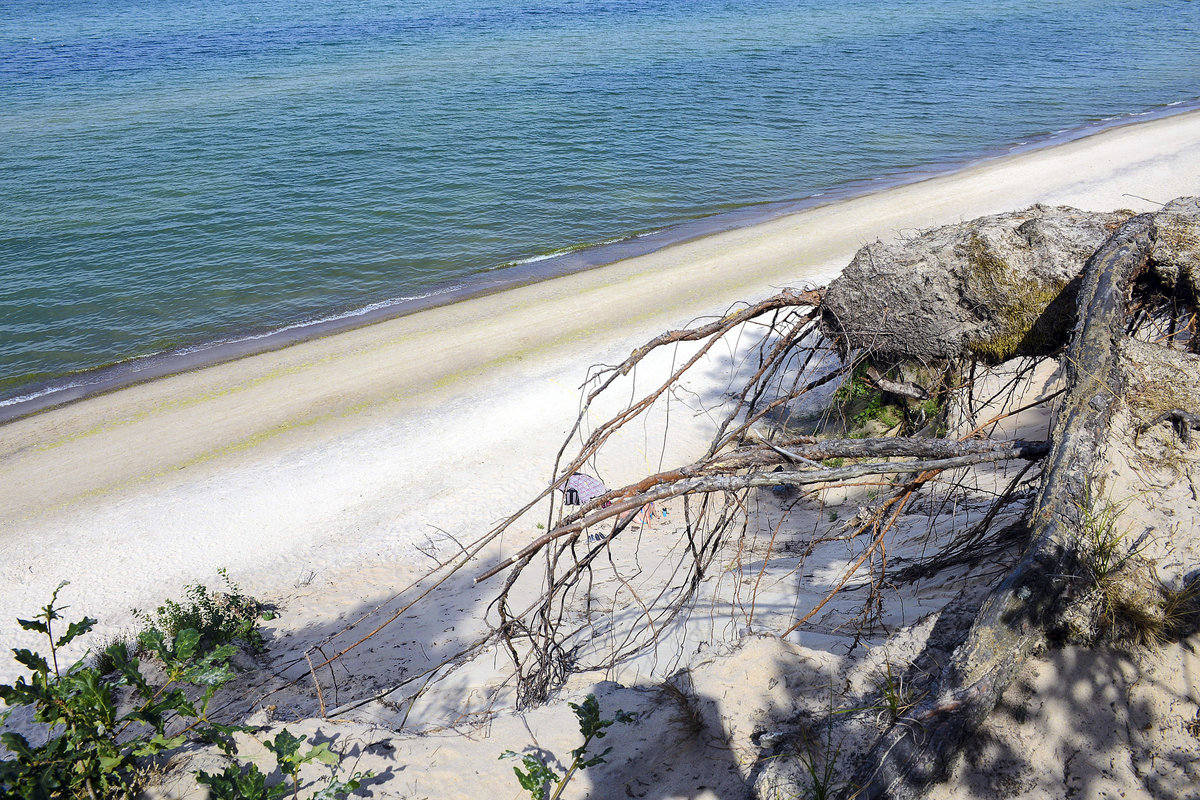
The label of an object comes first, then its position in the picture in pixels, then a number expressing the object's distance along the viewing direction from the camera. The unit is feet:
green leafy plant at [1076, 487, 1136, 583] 8.23
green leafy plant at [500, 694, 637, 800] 9.64
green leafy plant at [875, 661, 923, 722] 8.28
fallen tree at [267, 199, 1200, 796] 7.72
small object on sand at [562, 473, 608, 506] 26.00
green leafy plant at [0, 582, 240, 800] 9.44
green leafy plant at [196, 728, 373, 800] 9.50
